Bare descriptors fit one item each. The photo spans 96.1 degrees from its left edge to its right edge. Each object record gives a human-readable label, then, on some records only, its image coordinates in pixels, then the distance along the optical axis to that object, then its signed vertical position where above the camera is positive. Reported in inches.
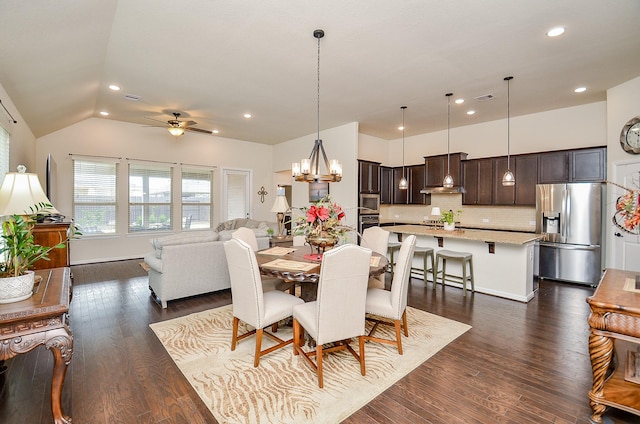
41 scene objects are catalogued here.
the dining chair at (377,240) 146.8 -15.7
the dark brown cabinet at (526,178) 221.3 +24.6
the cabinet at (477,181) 244.2 +25.1
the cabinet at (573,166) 192.7 +31.4
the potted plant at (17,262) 68.9 -13.8
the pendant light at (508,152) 173.9 +48.5
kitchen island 162.1 -29.2
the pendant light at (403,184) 236.5 +21.2
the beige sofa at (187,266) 151.3 -31.1
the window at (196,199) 302.4 +11.4
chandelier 137.8 +19.0
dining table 97.9 -20.8
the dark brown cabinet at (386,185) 296.7 +25.7
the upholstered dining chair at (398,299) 102.3 -32.3
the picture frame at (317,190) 289.9 +20.0
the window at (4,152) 134.7 +27.9
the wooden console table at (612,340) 66.8 -32.0
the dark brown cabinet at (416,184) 289.3 +26.5
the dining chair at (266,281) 133.3 -33.9
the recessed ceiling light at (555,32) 115.6 +72.8
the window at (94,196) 247.4 +11.7
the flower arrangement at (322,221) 112.3 -4.5
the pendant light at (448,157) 197.5 +47.6
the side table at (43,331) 62.5 -27.6
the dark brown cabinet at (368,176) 262.1 +31.4
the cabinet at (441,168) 257.4 +39.1
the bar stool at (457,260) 171.3 -33.8
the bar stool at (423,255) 190.4 -31.8
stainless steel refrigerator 191.0 -14.2
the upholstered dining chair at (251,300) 94.1 -31.6
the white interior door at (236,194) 328.2 +18.6
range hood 248.8 +17.5
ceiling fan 211.6 +61.5
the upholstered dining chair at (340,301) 84.7 -27.9
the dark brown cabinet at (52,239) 143.5 -15.4
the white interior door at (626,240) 163.8 -17.6
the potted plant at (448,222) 201.0 -8.5
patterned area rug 78.2 -53.7
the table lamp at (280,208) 218.1 +1.2
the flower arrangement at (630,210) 71.9 +0.1
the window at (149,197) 273.1 +11.7
